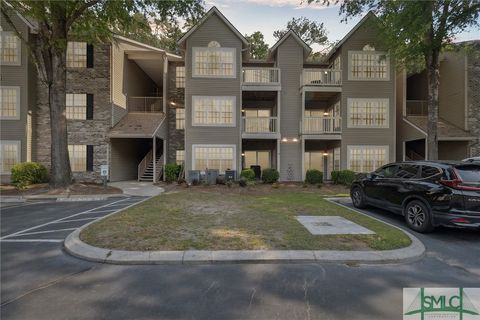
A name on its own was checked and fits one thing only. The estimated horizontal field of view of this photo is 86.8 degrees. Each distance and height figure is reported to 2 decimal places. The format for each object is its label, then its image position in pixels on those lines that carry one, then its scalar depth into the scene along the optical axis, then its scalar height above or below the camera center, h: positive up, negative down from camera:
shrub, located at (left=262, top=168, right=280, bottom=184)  15.30 -0.92
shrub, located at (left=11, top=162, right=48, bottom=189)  13.70 -0.82
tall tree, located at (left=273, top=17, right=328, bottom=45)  31.16 +16.10
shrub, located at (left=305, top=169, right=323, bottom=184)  15.12 -0.95
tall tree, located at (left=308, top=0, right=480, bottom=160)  11.67 +6.44
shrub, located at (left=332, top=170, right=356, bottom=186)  14.96 -0.92
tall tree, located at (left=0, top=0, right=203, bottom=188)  12.30 +6.54
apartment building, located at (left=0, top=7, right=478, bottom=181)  15.74 +3.60
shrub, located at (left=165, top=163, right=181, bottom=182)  16.16 -0.81
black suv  5.44 -0.74
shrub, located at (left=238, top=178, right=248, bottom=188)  14.15 -1.25
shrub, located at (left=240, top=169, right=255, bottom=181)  15.02 -0.85
